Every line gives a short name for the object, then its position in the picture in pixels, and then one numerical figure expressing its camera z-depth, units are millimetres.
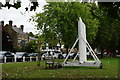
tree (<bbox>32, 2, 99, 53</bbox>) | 26450
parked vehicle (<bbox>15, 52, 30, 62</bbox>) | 27025
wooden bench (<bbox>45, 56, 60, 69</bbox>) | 14456
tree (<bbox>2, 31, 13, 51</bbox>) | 44850
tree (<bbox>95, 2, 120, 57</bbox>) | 37191
